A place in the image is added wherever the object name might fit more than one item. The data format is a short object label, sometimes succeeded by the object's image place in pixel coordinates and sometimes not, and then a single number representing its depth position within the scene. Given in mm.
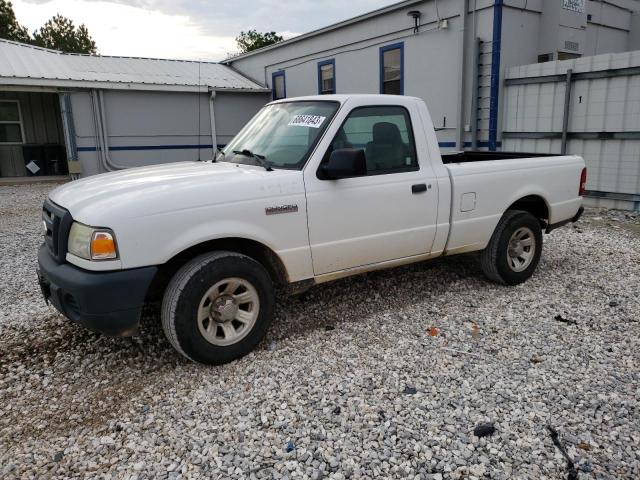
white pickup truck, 3137
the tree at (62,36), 46719
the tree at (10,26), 37875
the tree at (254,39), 44497
